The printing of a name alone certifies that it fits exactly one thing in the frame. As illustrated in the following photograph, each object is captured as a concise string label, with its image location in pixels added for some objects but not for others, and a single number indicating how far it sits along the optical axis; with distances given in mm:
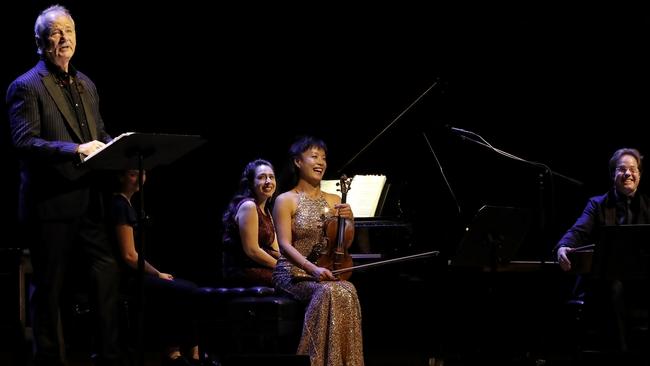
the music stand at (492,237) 9859
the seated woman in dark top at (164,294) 10539
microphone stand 11484
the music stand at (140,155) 7172
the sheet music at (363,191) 12953
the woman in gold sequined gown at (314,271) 9578
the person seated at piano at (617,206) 11602
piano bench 9992
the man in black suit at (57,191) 7484
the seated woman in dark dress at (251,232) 11328
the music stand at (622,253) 9875
